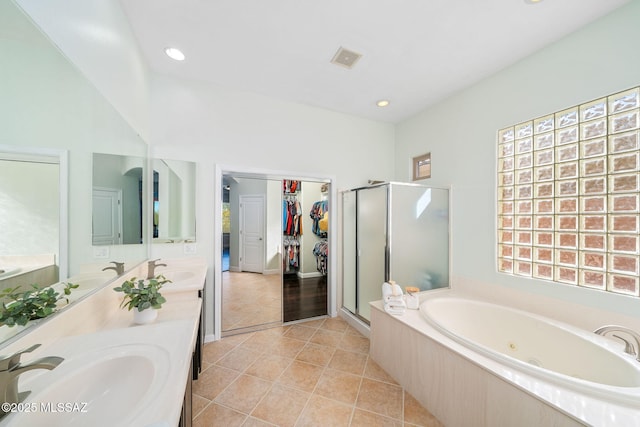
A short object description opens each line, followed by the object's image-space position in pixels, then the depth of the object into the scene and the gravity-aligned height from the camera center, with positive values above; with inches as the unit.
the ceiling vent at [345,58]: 75.2 +55.5
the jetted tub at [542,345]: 44.4 -35.9
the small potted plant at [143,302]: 46.1 -19.0
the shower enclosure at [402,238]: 96.7 -11.5
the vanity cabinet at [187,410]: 35.1 -33.3
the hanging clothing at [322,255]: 122.8 -24.4
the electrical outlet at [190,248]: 90.0 -14.5
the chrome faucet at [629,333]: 50.7 -29.4
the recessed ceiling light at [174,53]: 74.7 +55.8
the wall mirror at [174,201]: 86.3 +4.9
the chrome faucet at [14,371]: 22.4 -16.7
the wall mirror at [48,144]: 27.0 +10.5
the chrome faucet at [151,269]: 71.5 -18.9
